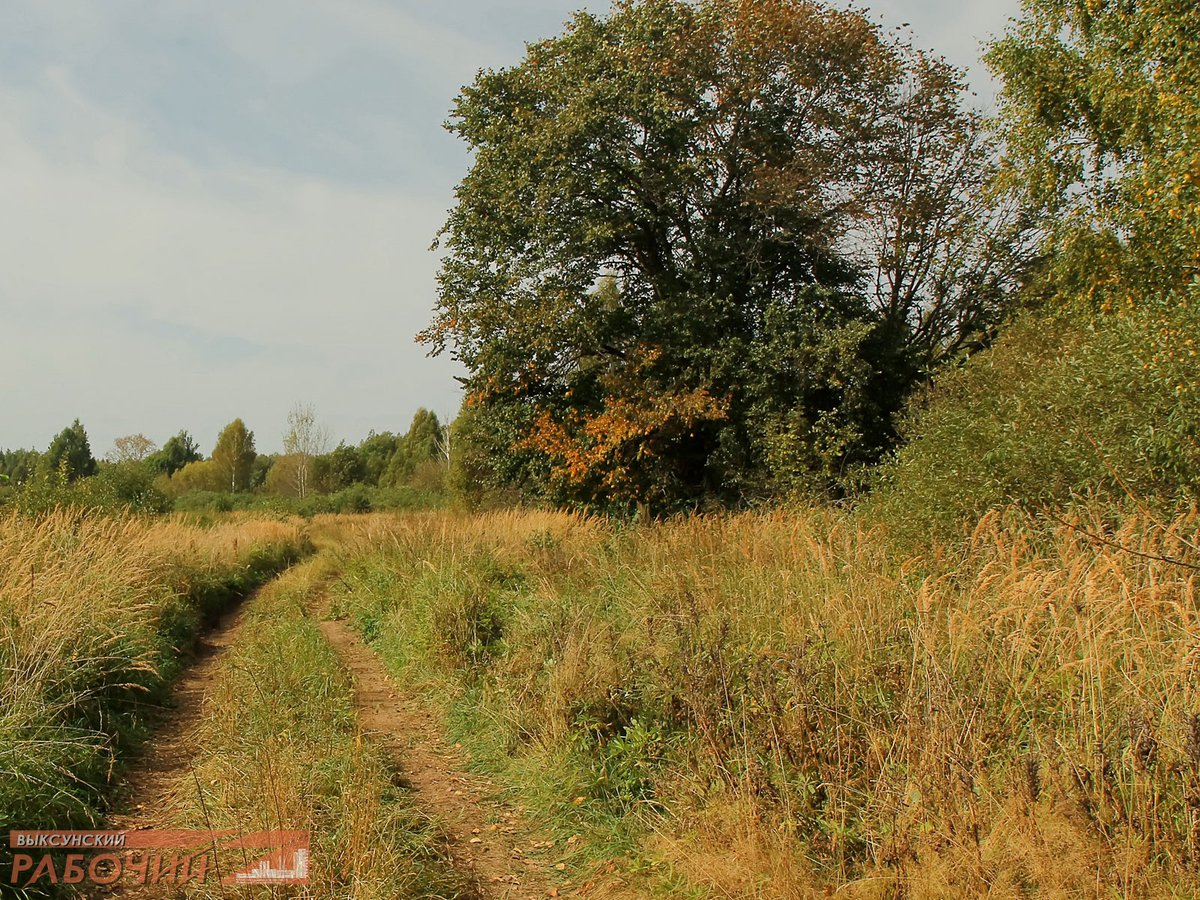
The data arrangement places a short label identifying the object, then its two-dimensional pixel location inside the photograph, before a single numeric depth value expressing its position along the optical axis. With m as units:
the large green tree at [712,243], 17.34
